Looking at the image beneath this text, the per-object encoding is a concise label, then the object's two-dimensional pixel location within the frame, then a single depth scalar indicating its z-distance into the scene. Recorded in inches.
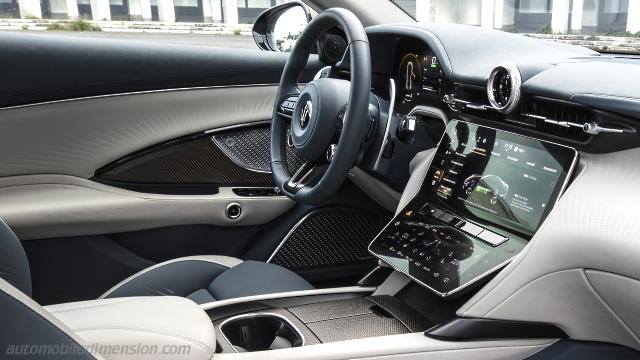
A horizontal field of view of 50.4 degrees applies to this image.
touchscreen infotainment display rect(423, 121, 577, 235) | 54.4
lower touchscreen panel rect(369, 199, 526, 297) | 55.0
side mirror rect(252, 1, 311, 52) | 92.5
